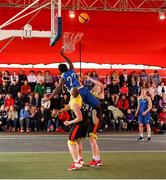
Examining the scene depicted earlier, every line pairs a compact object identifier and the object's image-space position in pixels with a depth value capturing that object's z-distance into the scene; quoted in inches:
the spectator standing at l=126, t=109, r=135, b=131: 942.4
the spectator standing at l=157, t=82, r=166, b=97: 1014.5
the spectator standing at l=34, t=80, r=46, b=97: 965.2
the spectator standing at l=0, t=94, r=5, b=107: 948.4
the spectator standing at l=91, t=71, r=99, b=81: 972.9
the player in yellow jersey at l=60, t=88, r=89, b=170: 426.0
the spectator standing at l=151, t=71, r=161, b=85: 1037.8
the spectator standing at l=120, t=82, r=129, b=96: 985.0
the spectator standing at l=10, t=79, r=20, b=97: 967.6
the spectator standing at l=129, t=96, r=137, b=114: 966.4
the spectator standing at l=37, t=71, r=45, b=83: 975.0
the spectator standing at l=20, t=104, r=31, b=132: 903.7
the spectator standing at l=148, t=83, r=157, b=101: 989.7
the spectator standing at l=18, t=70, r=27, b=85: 979.9
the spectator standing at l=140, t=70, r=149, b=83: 1020.1
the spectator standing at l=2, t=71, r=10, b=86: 968.0
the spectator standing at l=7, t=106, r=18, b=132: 909.2
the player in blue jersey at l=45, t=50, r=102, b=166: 449.7
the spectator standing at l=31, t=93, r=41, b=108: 935.7
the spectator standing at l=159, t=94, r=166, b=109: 985.5
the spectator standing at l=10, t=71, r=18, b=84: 973.8
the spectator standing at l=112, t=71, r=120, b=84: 1000.4
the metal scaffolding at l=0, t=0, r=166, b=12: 983.1
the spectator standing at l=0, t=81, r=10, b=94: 964.0
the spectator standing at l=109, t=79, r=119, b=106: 983.0
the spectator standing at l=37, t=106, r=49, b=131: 914.1
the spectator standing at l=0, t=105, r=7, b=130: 914.7
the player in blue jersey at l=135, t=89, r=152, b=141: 703.7
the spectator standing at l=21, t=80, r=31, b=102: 965.2
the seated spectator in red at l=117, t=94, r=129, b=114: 956.1
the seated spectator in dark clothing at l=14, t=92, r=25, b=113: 926.9
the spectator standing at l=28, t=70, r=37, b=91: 987.3
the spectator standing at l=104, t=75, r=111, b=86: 994.4
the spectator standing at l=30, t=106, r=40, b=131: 911.0
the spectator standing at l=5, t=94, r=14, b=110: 932.1
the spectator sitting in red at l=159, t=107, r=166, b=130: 939.5
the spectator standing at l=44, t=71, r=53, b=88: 981.8
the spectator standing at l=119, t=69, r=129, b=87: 1009.9
